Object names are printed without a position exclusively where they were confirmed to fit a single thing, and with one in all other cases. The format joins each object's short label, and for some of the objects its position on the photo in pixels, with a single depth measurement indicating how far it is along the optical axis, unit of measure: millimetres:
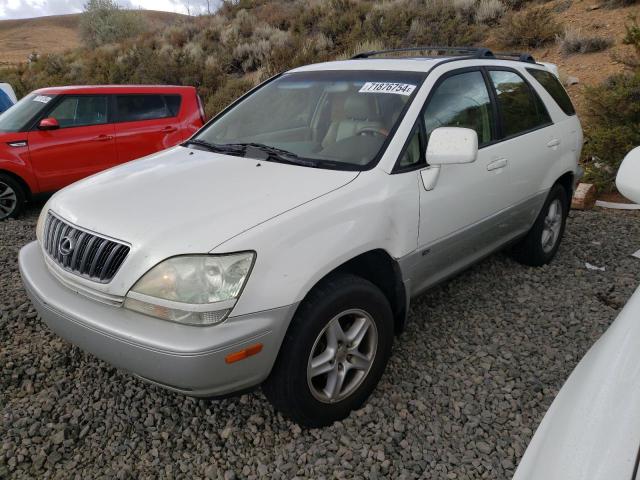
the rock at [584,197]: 5970
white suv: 2041
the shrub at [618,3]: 11209
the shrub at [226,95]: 12328
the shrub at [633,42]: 7098
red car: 6141
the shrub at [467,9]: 13367
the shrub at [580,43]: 10172
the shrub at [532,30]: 11250
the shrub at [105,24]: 23906
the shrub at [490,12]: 12961
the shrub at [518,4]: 13242
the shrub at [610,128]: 6371
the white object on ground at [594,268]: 4305
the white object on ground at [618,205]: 5980
